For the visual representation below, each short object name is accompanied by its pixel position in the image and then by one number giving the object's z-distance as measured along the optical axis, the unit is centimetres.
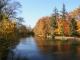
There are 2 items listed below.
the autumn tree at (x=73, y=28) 2147
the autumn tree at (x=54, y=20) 2747
